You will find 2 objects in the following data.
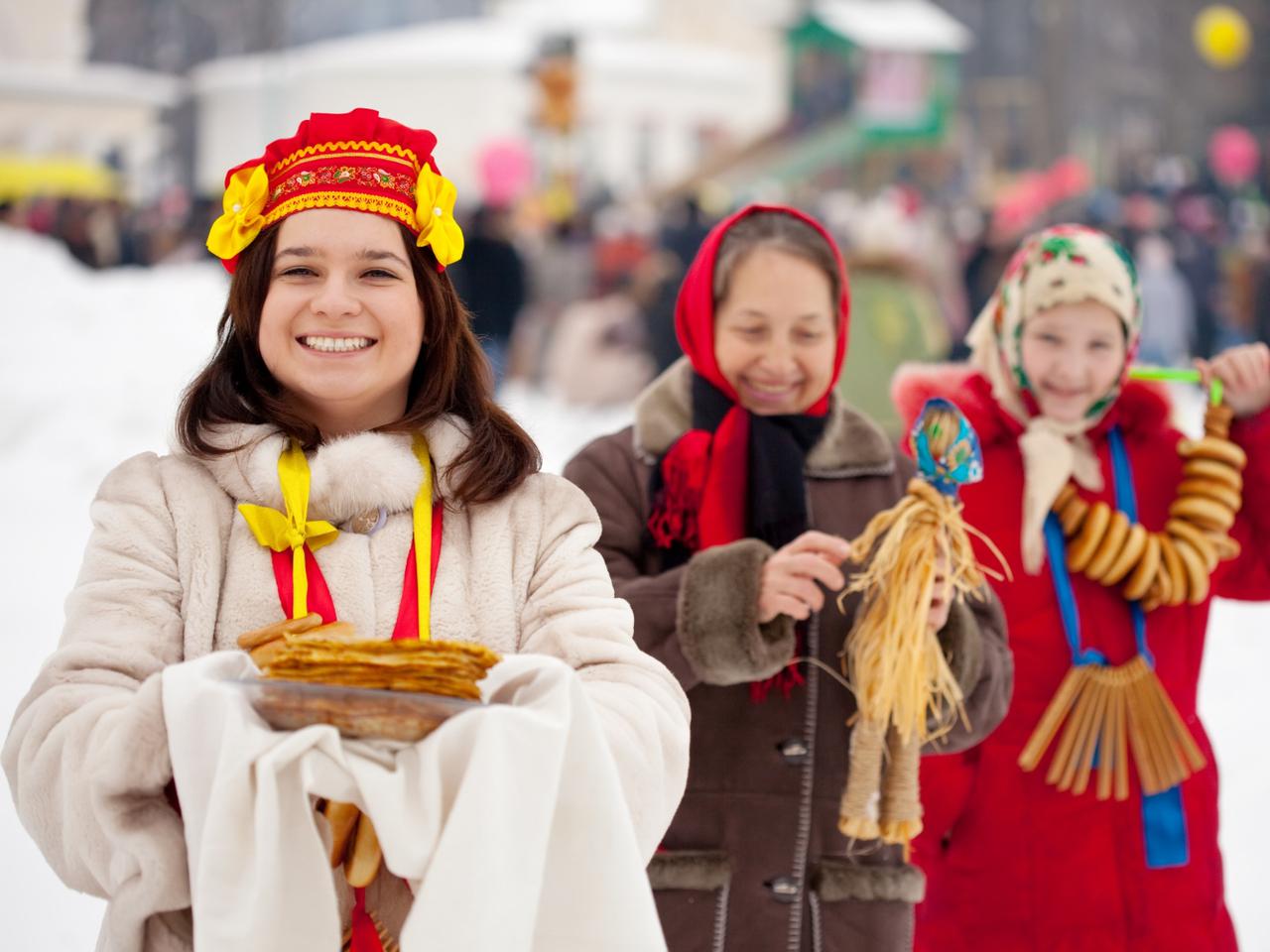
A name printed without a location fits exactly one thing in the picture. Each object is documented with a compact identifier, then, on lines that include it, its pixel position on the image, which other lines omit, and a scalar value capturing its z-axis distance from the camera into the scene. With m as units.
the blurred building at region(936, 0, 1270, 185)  34.62
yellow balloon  29.36
